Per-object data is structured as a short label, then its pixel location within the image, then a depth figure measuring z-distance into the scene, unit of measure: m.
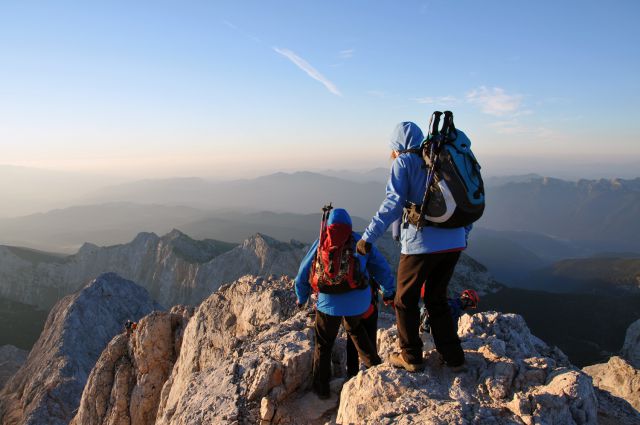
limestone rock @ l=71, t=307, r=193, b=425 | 12.80
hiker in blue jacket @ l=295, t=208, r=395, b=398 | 5.61
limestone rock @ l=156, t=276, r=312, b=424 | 6.30
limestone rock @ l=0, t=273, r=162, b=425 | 29.67
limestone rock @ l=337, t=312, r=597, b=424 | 4.49
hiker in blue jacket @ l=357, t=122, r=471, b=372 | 4.99
